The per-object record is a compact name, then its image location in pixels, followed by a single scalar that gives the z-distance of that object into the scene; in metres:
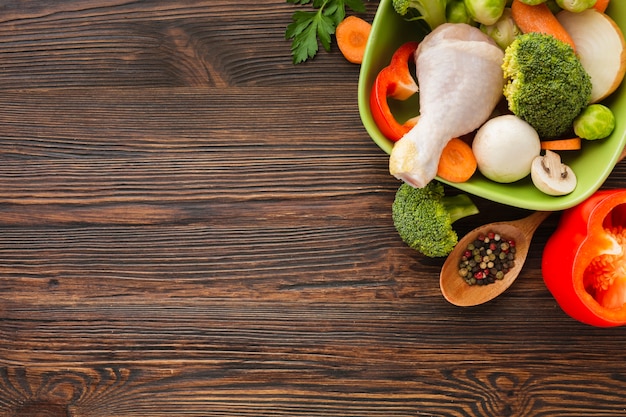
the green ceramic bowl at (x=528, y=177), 1.17
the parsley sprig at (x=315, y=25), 1.37
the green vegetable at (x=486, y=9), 1.17
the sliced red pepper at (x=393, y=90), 1.20
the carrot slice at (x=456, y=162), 1.20
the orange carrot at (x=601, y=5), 1.19
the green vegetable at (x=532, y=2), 1.16
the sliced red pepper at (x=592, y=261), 1.18
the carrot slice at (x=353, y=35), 1.37
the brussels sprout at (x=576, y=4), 1.13
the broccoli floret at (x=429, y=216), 1.26
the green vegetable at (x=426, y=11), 1.19
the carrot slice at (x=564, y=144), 1.21
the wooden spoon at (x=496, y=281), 1.33
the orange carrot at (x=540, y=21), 1.18
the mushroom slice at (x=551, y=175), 1.18
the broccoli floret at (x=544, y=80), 1.13
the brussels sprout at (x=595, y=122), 1.17
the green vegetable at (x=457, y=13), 1.24
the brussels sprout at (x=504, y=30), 1.22
